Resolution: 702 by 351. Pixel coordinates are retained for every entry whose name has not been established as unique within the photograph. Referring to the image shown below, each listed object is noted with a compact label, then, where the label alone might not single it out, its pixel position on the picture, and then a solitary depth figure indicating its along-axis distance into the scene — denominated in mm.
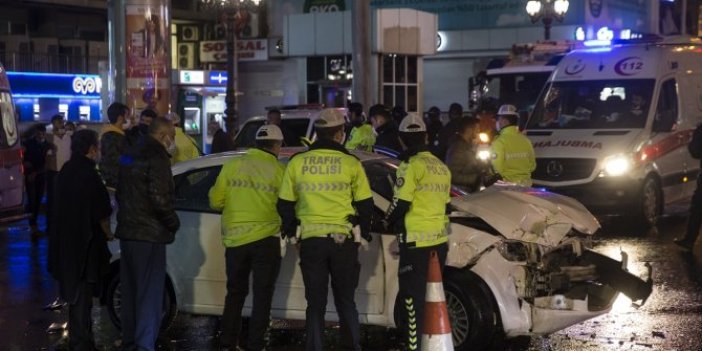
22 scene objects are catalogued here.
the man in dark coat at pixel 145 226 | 7531
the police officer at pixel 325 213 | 7273
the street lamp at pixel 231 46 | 27109
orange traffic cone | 6535
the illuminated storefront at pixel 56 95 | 35906
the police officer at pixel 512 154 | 12508
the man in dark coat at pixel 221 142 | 15672
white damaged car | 8016
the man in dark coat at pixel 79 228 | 7977
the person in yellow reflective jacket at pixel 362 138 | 13422
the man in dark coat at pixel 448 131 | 12329
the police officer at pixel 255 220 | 7750
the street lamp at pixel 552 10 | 29438
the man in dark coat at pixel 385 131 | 13648
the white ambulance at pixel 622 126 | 15430
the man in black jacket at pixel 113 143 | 10602
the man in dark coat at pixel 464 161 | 10922
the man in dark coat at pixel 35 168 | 16531
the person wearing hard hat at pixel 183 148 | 12633
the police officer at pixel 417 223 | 7391
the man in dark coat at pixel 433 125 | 17328
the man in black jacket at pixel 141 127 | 11912
